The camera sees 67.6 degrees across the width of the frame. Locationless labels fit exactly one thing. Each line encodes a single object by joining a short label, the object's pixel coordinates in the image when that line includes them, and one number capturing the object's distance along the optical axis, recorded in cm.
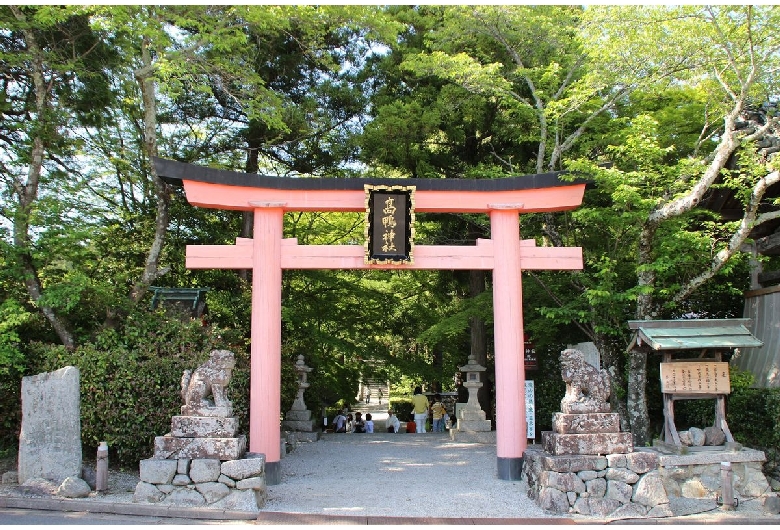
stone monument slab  867
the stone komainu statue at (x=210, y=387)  817
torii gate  958
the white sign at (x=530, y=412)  1266
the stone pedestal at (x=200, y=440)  791
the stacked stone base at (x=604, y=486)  792
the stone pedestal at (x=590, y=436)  820
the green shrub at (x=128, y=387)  973
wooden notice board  960
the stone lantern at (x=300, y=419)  1445
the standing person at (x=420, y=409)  1641
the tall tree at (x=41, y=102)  1083
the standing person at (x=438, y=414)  1769
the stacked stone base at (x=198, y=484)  777
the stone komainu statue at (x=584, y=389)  846
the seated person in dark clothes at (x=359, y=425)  1744
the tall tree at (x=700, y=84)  1008
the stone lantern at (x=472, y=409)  1477
